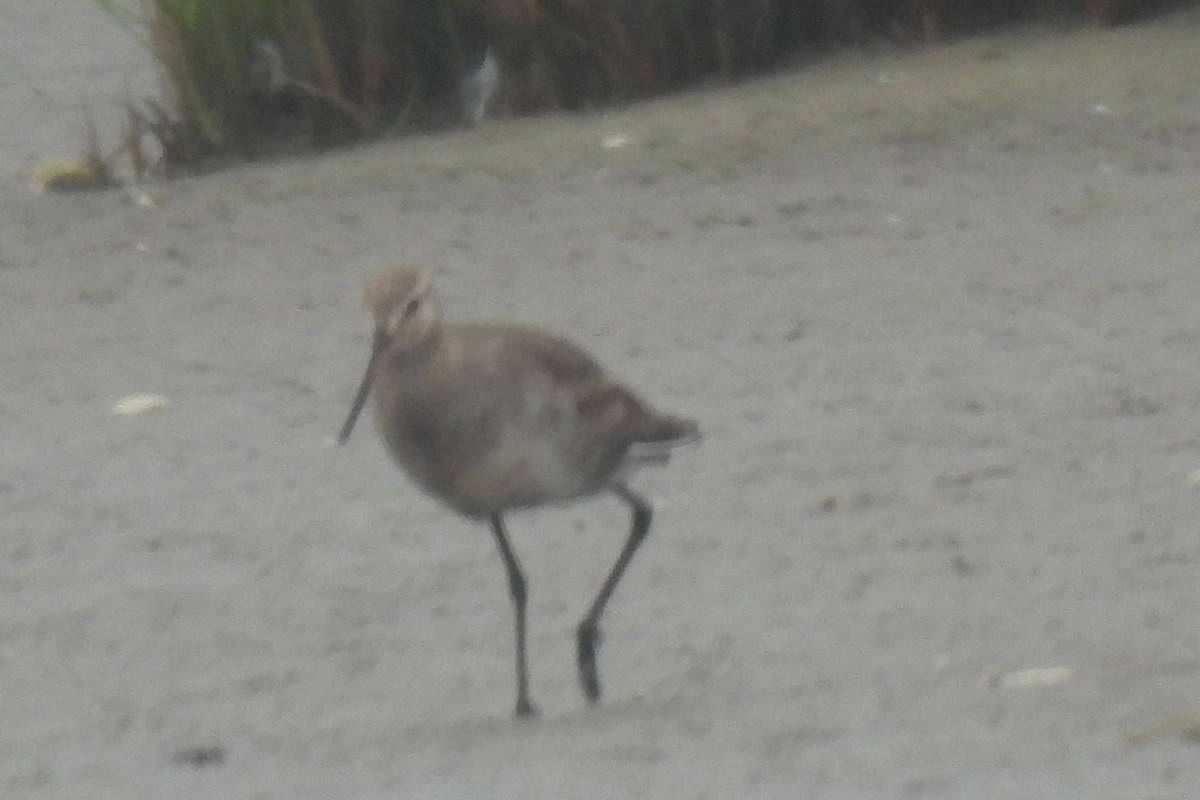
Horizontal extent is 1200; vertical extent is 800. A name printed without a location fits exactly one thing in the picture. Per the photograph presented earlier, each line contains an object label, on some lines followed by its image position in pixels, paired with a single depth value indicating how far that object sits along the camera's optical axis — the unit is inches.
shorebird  406.0
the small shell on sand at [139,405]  607.5
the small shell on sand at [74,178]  811.4
